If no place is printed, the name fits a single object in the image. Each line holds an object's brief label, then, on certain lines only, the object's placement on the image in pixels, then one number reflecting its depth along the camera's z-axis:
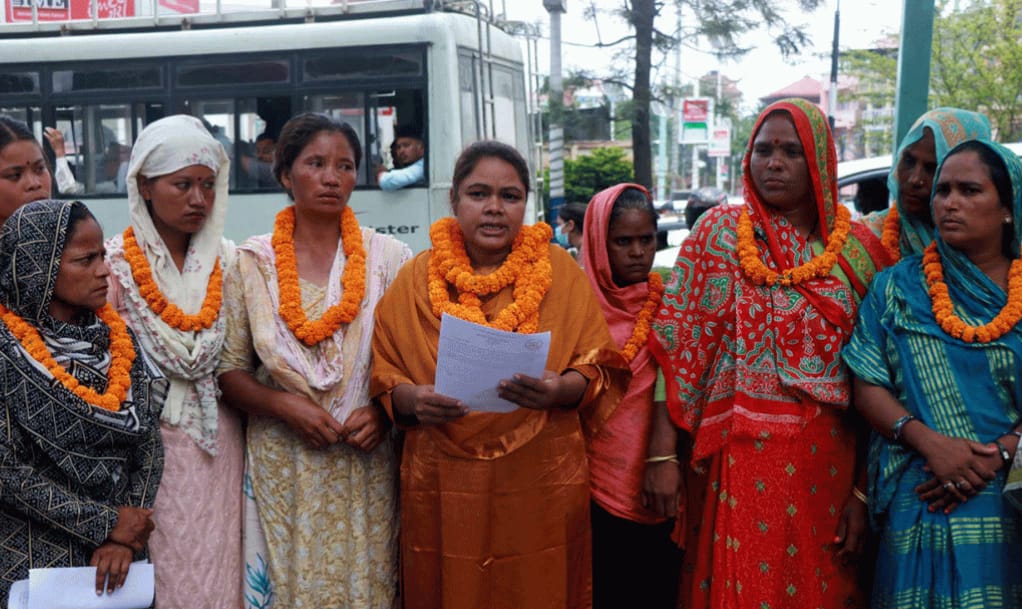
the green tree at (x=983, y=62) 16.73
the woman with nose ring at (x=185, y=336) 2.83
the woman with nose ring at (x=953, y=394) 2.69
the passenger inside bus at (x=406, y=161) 9.38
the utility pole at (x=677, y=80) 13.84
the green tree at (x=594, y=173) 22.84
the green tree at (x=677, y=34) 13.15
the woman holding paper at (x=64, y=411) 2.41
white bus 9.30
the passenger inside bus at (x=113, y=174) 10.00
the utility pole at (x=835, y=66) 18.95
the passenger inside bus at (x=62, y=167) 9.47
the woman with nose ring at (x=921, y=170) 3.15
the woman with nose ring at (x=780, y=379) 2.93
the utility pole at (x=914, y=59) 4.95
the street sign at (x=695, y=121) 19.28
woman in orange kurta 2.86
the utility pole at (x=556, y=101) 14.81
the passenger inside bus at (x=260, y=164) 9.66
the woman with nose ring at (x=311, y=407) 2.90
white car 6.07
